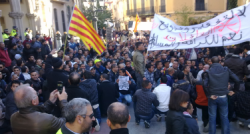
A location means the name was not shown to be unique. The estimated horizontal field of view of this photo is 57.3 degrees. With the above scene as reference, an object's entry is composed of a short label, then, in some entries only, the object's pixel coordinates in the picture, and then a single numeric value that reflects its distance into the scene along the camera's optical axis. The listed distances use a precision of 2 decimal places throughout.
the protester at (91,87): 5.17
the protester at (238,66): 4.84
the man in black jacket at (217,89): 4.28
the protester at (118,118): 2.35
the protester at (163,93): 5.25
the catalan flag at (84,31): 6.18
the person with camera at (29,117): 2.49
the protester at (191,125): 3.03
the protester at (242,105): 4.73
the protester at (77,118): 2.16
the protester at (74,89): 3.98
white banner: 5.87
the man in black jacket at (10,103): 4.52
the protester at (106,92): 5.87
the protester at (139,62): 6.58
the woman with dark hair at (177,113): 2.92
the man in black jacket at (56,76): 4.27
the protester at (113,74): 6.79
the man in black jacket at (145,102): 5.10
